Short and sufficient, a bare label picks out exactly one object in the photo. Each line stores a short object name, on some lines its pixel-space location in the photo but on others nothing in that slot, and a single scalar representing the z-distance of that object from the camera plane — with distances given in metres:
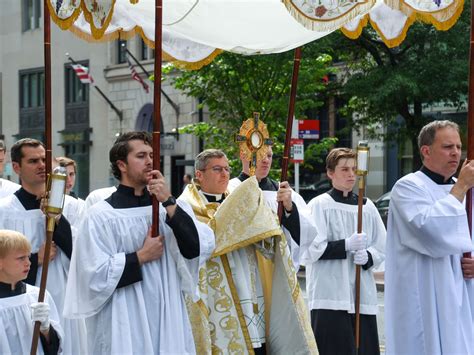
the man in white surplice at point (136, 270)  9.26
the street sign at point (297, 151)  32.39
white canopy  13.09
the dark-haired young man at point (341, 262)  14.44
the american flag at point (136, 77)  59.99
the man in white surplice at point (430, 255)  9.89
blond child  9.20
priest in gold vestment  11.43
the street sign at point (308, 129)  34.69
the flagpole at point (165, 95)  59.28
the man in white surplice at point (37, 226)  11.16
